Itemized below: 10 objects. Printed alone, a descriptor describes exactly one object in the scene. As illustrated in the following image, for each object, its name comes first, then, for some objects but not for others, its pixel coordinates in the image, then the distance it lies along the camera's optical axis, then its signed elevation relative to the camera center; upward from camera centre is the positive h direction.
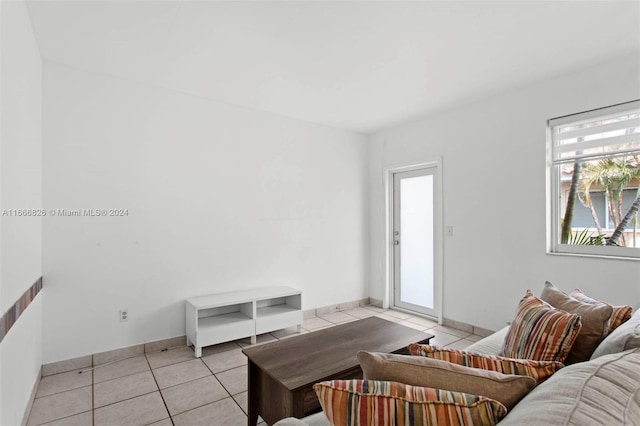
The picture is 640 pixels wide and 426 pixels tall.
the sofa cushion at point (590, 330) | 1.40 -0.49
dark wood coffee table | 1.68 -0.83
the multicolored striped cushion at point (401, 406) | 0.81 -0.47
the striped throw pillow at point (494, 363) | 1.07 -0.49
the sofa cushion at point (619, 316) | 1.47 -0.45
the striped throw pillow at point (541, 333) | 1.35 -0.51
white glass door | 4.30 -0.31
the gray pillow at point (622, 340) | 1.09 -0.43
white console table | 3.14 -1.04
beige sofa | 0.67 -0.40
